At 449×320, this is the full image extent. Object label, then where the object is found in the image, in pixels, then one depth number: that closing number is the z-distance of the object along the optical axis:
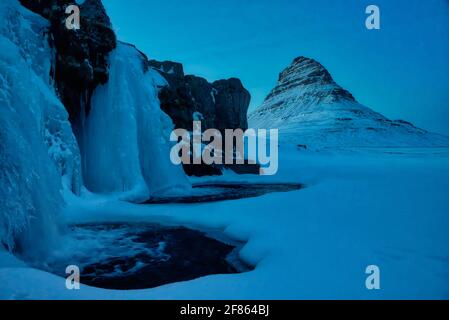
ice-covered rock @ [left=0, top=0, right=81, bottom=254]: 5.56
